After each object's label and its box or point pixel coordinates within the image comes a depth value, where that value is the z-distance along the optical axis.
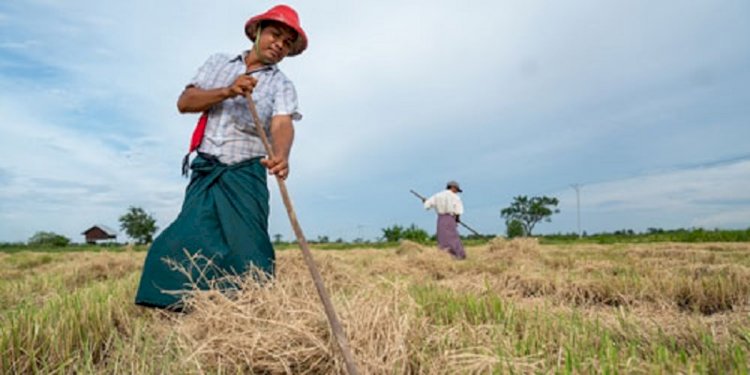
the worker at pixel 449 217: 9.08
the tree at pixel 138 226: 53.31
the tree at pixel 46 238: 53.81
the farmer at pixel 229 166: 2.39
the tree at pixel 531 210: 58.72
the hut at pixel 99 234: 63.32
